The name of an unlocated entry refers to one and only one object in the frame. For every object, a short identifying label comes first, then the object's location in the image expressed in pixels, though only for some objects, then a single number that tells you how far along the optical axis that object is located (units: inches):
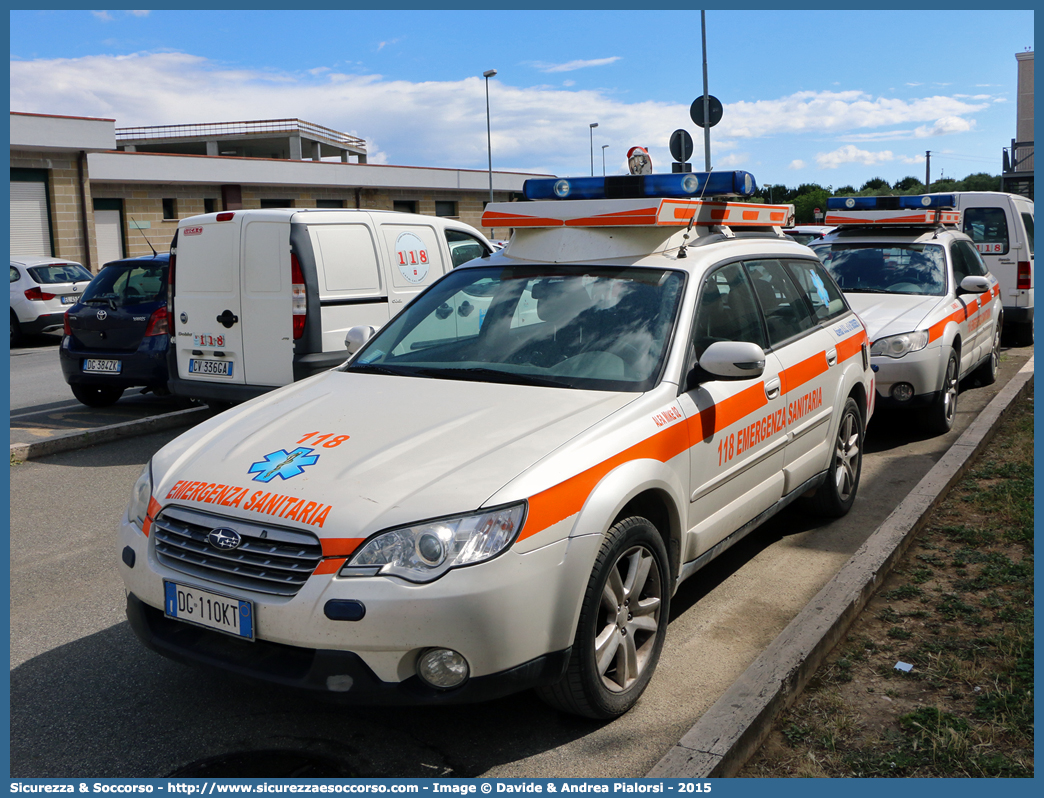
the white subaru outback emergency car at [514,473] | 118.0
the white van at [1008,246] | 549.6
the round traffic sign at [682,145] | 528.7
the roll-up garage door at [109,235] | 1251.2
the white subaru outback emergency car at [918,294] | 312.3
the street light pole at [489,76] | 1706.4
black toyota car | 370.0
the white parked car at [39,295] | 690.2
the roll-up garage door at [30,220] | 1078.4
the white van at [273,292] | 304.0
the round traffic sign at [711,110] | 617.0
